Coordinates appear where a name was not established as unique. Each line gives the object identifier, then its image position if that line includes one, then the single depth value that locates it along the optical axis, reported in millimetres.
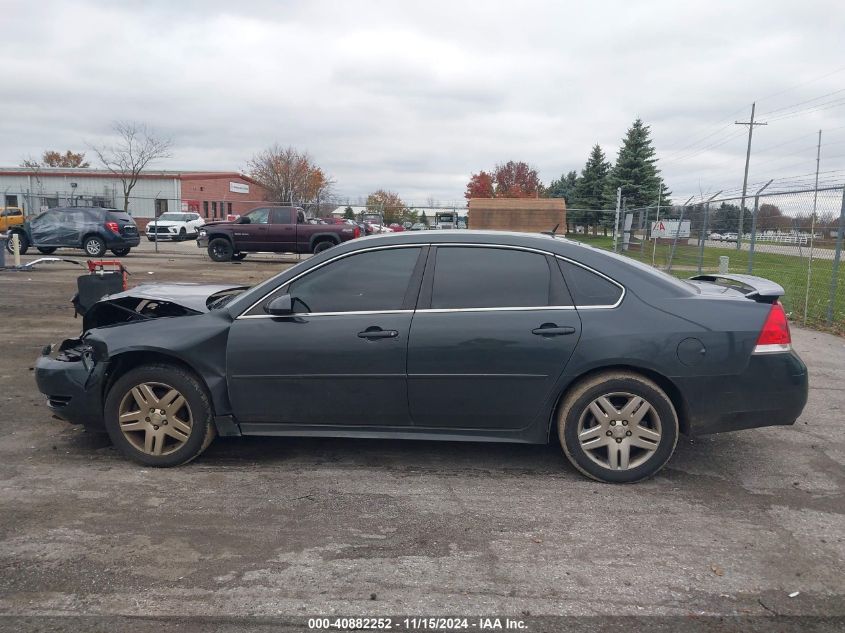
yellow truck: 33969
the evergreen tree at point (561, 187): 64562
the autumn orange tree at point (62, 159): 74438
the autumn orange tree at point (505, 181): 70125
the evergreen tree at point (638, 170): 37250
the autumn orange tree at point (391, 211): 47184
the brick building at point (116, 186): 46812
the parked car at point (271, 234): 21406
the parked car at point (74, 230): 20938
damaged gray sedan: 4047
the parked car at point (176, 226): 36219
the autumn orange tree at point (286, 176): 55031
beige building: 22422
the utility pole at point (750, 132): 44844
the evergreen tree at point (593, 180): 43734
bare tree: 46869
